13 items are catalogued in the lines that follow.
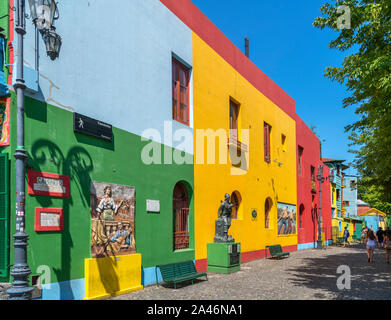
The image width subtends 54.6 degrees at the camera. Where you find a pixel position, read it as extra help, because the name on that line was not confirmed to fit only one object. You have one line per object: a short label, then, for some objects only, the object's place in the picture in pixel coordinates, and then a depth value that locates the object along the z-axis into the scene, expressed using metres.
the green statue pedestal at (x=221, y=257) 13.68
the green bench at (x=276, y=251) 19.02
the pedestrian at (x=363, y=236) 37.74
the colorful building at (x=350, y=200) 54.81
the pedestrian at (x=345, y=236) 33.82
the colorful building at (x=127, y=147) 7.58
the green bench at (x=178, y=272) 10.39
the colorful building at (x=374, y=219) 53.97
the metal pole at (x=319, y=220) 28.91
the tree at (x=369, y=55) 9.38
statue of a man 14.19
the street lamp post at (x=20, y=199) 5.68
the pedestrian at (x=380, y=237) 33.16
